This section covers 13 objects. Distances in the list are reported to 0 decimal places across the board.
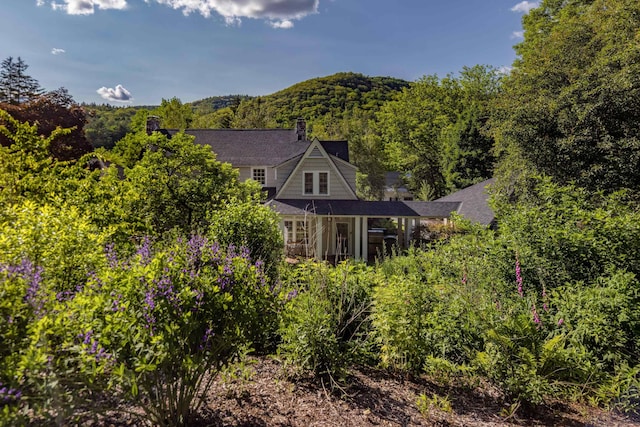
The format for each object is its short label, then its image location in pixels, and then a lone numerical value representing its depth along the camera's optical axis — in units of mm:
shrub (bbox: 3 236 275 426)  2066
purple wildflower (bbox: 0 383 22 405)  1797
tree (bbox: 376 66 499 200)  26109
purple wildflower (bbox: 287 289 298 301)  3648
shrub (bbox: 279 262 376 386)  3832
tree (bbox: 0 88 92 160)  18734
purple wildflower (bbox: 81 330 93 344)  2126
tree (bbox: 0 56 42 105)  31750
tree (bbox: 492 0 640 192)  10859
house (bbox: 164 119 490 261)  15906
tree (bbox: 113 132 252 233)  8031
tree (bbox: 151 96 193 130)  38094
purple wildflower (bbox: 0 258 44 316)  2230
